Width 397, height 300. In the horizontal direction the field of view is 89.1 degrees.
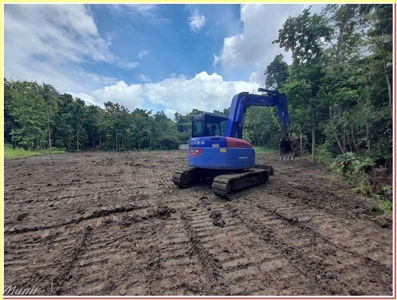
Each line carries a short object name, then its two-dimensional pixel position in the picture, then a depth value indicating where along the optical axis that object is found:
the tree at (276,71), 24.24
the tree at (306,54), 9.21
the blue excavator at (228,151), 4.34
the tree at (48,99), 22.06
